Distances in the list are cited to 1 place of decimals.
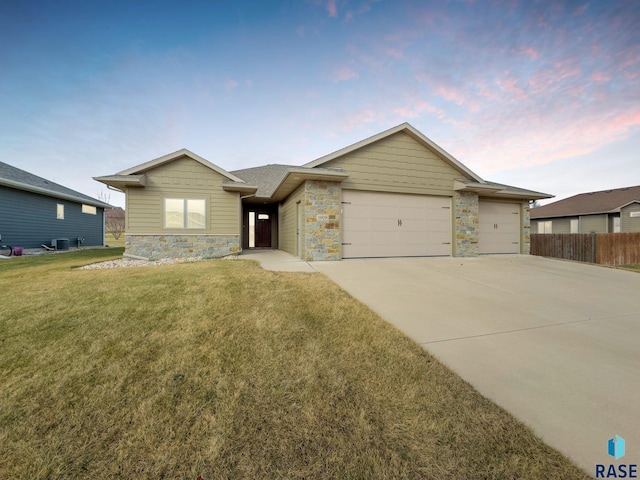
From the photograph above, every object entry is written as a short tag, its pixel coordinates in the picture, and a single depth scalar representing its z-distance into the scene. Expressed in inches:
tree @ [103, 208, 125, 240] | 1368.1
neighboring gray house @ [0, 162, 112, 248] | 457.7
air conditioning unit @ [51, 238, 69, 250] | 531.5
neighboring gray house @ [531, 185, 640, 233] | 652.7
